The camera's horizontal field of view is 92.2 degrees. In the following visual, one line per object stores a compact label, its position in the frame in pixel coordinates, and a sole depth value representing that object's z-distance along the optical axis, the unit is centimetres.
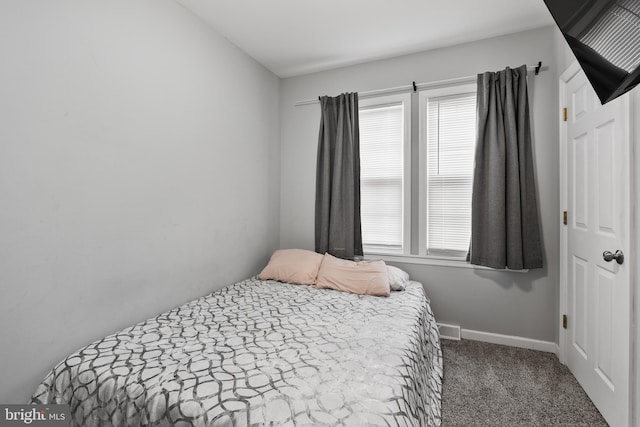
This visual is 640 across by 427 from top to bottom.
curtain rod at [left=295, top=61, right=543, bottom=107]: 250
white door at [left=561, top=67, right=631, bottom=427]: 156
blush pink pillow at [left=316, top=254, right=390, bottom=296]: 244
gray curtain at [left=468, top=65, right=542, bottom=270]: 246
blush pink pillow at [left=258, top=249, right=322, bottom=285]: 273
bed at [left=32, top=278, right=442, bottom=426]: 112
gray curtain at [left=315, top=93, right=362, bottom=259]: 302
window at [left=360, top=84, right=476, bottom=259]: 274
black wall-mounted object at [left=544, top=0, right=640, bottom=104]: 62
